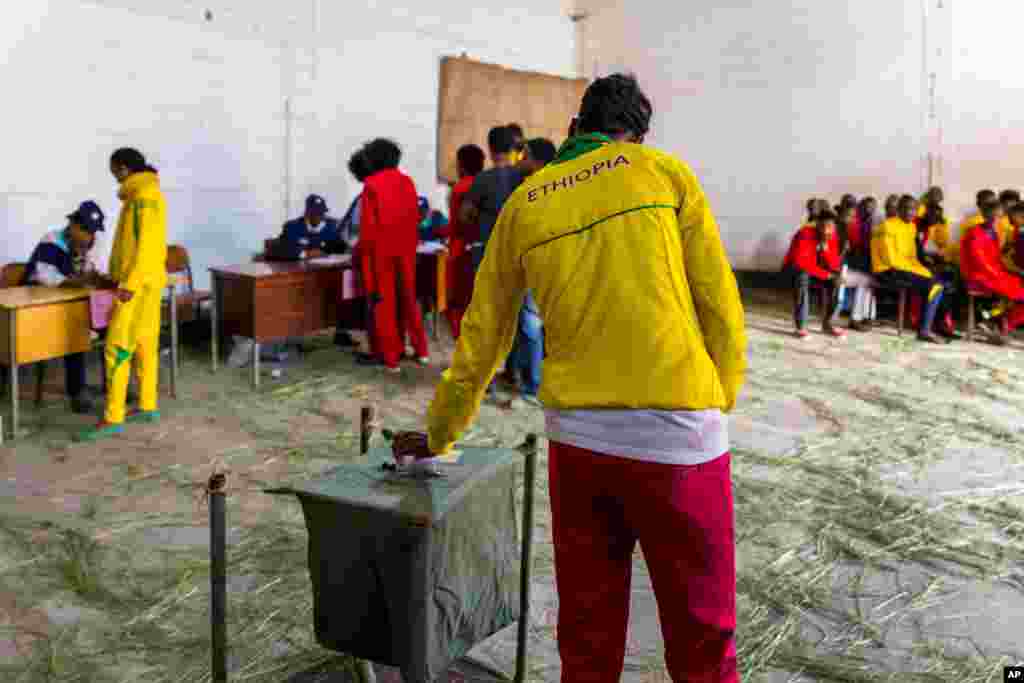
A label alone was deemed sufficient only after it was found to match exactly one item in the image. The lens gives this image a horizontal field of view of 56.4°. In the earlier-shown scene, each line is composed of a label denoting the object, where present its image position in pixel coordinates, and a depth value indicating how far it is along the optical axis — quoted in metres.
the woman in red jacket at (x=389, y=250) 6.18
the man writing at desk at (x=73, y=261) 5.14
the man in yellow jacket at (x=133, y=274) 4.77
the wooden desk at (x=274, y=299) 5.76
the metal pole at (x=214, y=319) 5.99
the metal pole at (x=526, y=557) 2.45
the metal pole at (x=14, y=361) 4.56
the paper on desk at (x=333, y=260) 6.34
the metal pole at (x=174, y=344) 5.55
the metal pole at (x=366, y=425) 2.56
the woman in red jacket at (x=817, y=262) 7.86
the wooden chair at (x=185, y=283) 6.43
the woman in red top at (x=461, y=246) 5.88
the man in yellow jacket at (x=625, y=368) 1.73
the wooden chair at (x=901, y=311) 7.99
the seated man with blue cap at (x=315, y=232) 7.09
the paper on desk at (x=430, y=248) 7.13
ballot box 1.95
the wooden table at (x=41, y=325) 4.60
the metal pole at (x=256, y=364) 5.82
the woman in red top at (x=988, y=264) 7.70
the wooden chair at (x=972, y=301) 7.80
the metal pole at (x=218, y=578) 2.03
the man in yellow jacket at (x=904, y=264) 7.90
